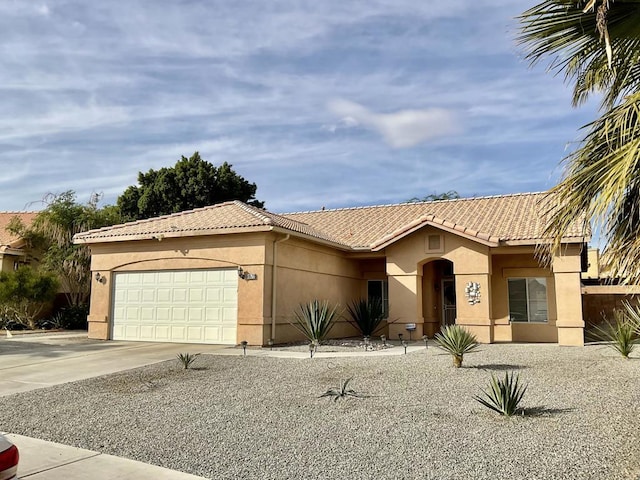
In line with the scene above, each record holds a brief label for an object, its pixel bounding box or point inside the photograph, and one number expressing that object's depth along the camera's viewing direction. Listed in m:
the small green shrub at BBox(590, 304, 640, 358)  12.41
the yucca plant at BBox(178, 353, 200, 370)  11.62
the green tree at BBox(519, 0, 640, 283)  4.82
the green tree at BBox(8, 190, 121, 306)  25.70
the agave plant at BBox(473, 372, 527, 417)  7.15
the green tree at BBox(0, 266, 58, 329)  23.44
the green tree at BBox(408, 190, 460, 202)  53.17
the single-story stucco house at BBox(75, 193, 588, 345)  16.59
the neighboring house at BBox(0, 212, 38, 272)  25.94
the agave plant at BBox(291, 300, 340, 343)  15.95
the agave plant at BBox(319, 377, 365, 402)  8.52
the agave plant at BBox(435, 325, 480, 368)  11.20
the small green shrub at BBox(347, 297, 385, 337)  19.09
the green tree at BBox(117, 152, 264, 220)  34.16
